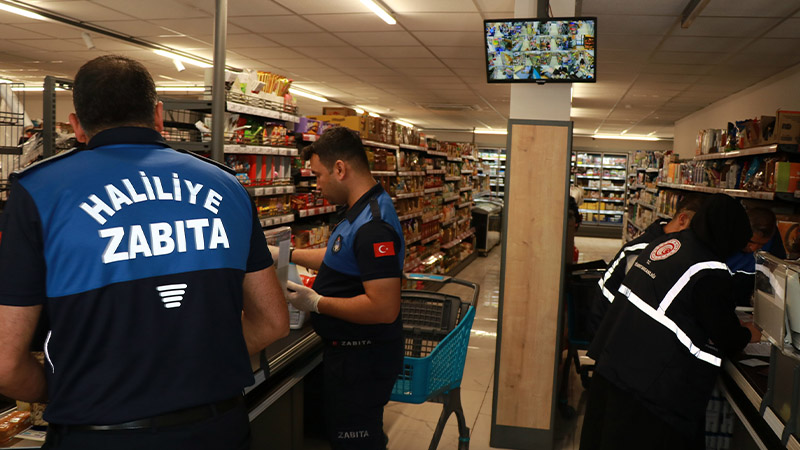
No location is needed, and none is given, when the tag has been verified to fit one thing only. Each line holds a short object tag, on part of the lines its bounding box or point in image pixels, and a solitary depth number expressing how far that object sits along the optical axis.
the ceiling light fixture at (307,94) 12.36
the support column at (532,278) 3.68
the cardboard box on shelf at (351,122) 6.34
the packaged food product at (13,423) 1.68
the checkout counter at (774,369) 1.88
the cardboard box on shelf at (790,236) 4.73
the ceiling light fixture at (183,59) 9.07
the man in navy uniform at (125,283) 1.26
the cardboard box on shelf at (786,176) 4.89
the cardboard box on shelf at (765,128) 5.53
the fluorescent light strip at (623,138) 20.47
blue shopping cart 2.69
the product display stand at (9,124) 3.00
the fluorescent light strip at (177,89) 13.01
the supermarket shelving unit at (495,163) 21.52
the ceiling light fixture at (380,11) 5.91
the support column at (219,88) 2.73
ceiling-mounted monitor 3.63
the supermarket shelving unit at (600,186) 19.52
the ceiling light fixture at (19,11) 6.70
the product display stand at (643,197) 11.84
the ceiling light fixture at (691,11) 5.03
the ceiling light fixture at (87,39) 7.87
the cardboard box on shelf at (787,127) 5.01
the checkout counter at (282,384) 2.29
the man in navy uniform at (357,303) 2.28
